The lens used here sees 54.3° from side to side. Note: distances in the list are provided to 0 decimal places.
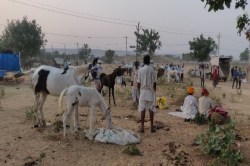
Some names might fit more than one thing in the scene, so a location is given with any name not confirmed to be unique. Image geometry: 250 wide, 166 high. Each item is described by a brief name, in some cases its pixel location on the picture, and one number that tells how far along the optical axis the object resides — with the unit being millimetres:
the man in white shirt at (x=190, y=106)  7755
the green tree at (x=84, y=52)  50190
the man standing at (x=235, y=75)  18341
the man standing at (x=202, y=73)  17999
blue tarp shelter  15923
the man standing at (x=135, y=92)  9222
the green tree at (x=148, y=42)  30780
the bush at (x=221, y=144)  4464
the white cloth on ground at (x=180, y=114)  7734
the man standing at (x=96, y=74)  7888
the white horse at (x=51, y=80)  6402
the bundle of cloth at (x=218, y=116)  6914
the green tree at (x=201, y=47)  27836
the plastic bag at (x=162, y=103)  9185
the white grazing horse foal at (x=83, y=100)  5634
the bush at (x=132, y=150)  4944
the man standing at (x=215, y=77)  16730
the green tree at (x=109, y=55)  54657
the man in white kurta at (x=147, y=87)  6071
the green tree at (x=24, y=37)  28535
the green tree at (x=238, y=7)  4245
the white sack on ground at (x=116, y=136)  5432
